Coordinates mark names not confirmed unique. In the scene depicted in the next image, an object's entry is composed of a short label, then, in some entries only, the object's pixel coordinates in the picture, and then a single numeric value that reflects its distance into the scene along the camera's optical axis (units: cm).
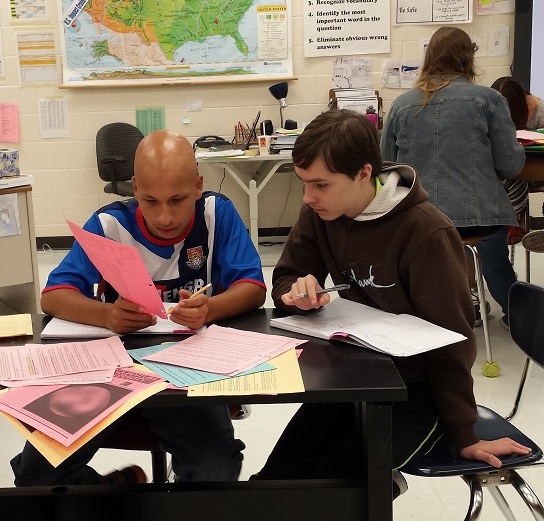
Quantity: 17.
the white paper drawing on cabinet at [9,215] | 278
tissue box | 279
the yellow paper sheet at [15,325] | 149
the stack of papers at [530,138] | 326
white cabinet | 283
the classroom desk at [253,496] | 128
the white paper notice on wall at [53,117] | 545
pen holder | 534
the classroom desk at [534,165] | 320
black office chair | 516
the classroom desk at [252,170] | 474
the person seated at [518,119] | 366
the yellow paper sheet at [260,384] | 115
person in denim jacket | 305
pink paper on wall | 547
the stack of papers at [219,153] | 474
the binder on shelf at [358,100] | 523
